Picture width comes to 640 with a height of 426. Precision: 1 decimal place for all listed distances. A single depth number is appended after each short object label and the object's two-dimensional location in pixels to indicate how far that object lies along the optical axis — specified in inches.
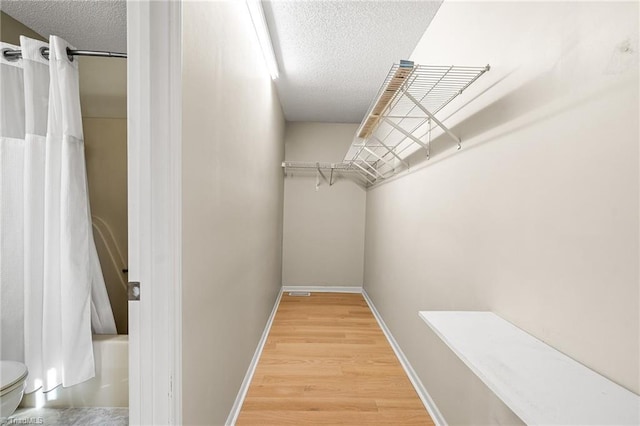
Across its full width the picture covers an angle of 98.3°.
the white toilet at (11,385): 51.6
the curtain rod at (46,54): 60.5
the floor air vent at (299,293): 159.6
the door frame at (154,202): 33.5
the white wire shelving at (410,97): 47.9
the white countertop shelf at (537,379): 22.0
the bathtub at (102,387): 64.1
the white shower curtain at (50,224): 59.5
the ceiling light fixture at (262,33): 68.1
